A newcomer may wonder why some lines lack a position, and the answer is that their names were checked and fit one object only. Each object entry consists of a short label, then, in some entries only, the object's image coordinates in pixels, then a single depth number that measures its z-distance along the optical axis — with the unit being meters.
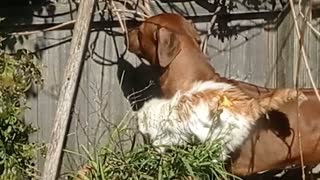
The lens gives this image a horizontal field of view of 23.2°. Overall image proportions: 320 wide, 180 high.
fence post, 3.92
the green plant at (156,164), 4.04
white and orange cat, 4.19
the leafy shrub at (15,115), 4.75
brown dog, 4.45
